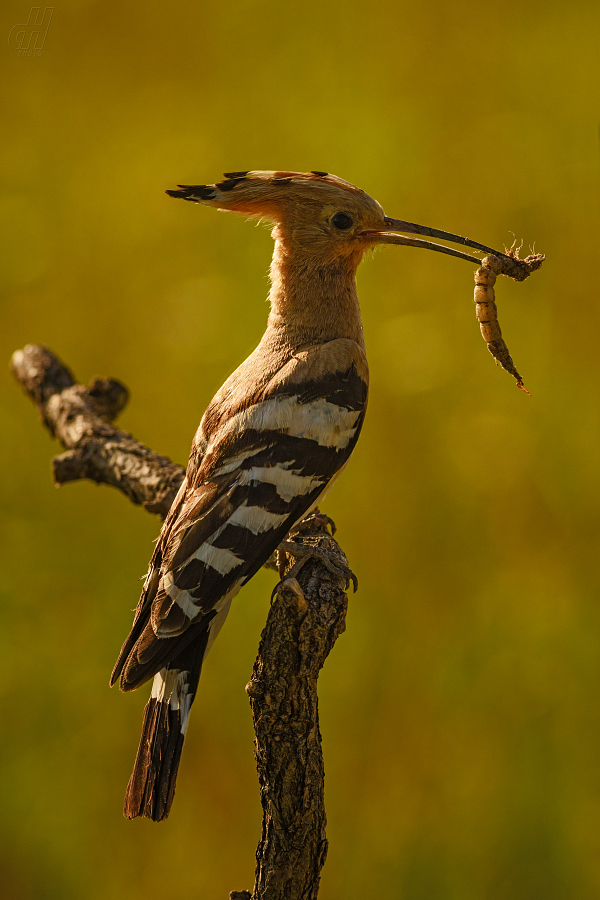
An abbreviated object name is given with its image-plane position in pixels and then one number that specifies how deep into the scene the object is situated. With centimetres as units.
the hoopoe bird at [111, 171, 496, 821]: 498
